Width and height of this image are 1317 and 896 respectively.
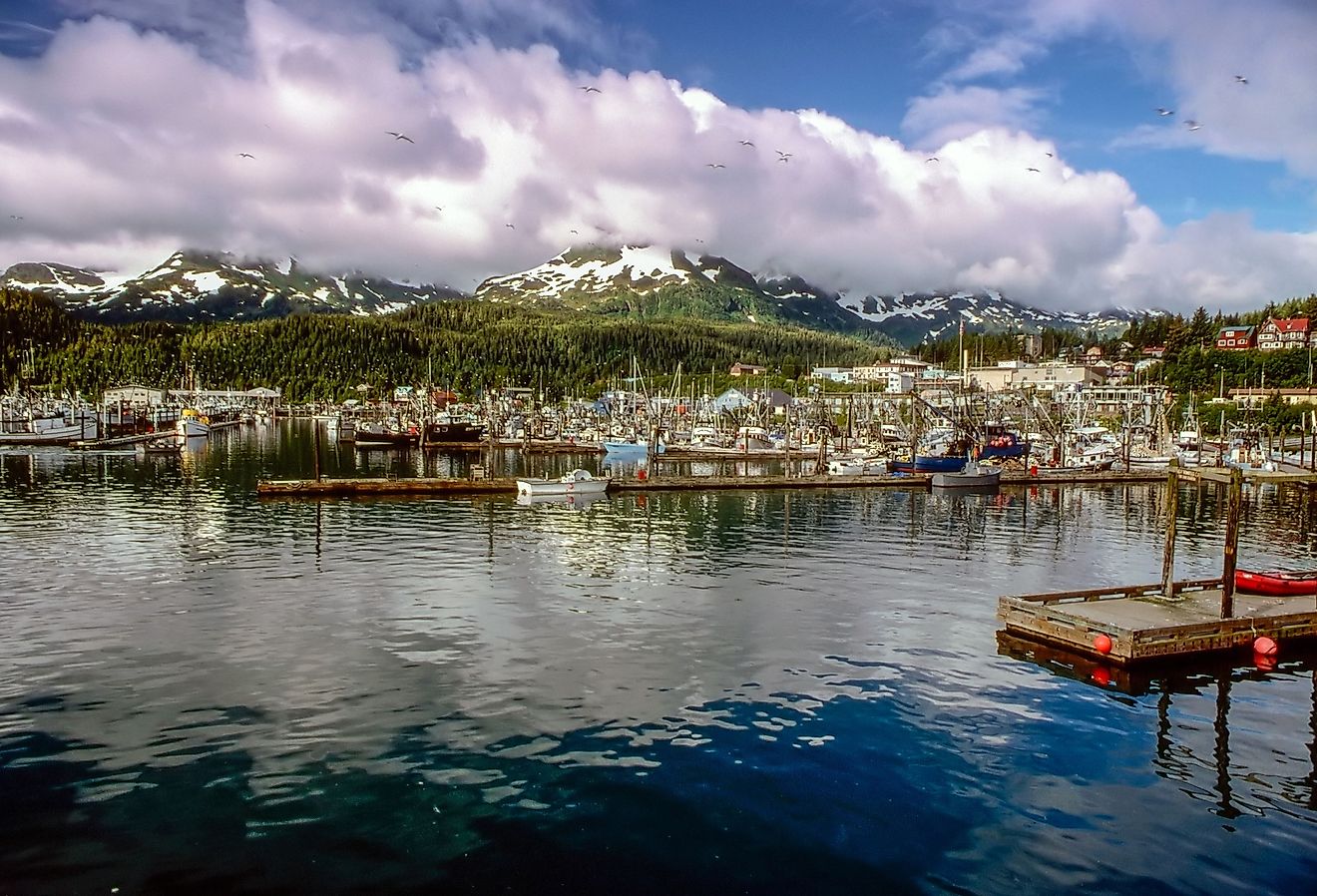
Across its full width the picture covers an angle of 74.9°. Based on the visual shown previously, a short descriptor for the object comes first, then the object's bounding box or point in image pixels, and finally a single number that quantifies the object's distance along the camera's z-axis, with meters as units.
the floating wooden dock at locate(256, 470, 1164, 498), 70.19
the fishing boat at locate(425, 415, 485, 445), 136.00
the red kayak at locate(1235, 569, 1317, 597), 34.31
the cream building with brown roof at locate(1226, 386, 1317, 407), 150.38
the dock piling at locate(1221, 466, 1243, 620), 29.44
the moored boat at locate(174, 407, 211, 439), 134.50
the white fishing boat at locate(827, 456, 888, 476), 92.81
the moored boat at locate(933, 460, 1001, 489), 83.31
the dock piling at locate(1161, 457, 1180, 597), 32.41
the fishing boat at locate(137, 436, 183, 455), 114.88
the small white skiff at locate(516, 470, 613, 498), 71.31
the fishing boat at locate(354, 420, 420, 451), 130.50
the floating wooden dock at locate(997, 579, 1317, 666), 27.59
